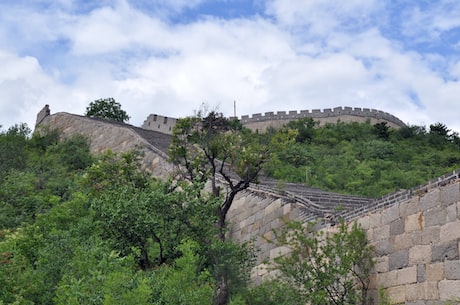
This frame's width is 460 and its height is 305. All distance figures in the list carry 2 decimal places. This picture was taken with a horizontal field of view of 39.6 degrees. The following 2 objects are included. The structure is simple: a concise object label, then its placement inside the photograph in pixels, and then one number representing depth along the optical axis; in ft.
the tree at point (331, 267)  31.99
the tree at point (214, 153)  43.11
